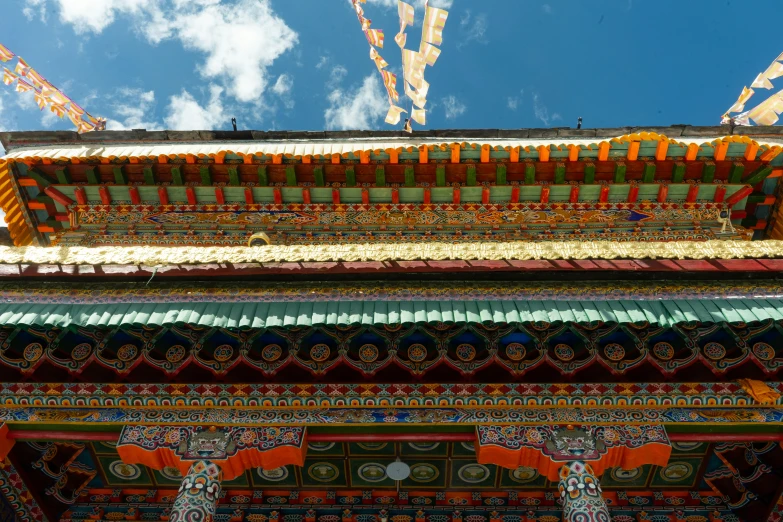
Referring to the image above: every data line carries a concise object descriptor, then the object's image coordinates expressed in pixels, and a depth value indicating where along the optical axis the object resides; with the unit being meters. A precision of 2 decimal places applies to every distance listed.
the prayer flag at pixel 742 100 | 8.45
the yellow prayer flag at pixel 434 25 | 7.27
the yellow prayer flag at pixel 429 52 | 7.48
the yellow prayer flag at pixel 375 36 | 8.17
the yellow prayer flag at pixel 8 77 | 8.69
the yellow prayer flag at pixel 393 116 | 8.14
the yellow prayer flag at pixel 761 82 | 8.06
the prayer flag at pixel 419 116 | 7.88
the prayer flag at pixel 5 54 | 8.44
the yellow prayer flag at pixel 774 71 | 7.94
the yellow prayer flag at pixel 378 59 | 8.39
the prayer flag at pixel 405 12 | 7.32
